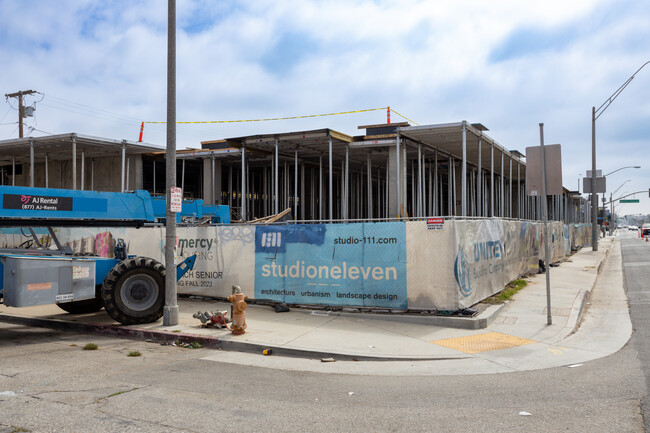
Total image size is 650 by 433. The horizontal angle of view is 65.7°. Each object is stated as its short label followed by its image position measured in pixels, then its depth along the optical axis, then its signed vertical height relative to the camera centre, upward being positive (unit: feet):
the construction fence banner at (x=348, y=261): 33.06 -2.04
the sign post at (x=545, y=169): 32.63 +3.99
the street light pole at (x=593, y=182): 115.55 +11.22
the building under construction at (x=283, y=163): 63.10 +11.64
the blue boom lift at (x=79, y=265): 28.04 -1.77
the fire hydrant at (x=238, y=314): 29.58 -4.68
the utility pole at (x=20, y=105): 114.11 +30.15
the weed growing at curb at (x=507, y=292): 39.45 -5.40
